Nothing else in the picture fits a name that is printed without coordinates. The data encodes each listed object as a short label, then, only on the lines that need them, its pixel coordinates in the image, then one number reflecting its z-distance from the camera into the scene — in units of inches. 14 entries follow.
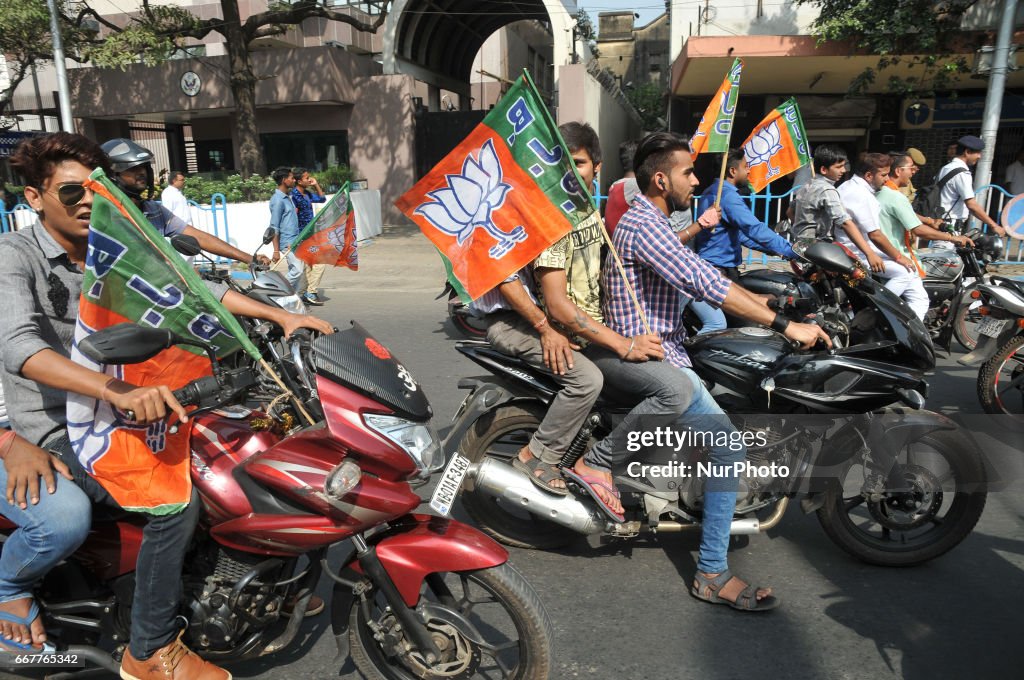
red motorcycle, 83.5
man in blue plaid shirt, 114.0
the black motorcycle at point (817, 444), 117.6
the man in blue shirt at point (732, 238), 210.4
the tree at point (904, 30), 457.4
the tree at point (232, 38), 566.3
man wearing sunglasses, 82.4
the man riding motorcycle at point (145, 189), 172.4
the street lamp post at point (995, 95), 375.6
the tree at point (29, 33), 551.8
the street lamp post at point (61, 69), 500.7
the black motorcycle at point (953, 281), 223.3
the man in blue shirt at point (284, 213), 329.7
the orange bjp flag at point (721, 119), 215.6
